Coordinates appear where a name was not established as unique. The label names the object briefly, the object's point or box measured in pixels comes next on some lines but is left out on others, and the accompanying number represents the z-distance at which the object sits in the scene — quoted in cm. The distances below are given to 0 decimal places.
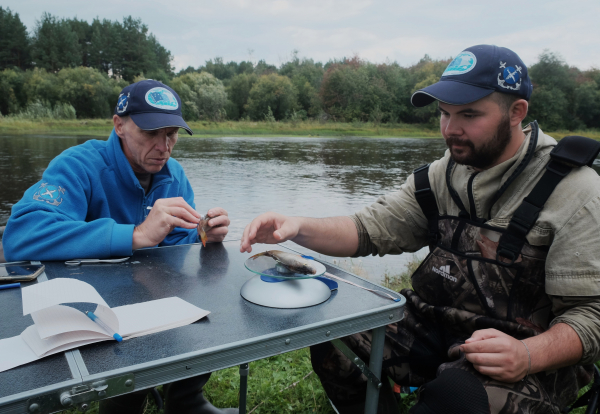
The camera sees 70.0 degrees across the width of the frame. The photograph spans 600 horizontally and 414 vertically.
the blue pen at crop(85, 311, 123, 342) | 123
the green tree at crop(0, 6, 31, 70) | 6556
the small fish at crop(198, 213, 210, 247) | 228
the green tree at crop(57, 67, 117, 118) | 4925
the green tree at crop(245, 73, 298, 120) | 5222
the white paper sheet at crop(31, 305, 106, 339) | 117
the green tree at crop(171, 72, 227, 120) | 4769
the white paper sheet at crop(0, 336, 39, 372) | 108
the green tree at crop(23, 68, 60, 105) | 5044
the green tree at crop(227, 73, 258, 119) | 5533
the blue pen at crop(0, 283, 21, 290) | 163
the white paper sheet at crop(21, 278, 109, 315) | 128
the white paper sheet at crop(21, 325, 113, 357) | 114
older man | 202
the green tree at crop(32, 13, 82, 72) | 6819
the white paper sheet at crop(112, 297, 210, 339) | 132
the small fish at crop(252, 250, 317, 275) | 163
